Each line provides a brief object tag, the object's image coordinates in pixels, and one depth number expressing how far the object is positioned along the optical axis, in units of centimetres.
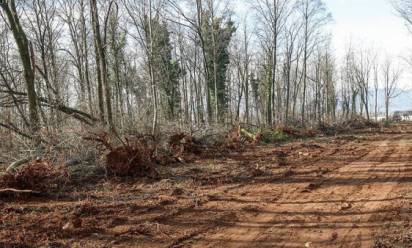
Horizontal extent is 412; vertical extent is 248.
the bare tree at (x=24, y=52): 1379
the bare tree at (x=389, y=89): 7106
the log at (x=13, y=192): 863
